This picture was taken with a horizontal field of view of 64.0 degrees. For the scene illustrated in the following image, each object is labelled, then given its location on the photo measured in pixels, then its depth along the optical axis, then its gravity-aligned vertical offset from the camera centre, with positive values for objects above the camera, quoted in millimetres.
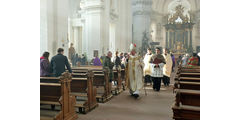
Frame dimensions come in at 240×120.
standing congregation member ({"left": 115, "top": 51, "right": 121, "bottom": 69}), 8242 -134
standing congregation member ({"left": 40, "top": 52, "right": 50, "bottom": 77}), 5445 -202
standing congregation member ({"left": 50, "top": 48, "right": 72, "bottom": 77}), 5199 -112
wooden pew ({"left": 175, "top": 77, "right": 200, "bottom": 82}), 4709 -513
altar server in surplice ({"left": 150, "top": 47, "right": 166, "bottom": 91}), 7442 -239
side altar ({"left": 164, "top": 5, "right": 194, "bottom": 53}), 27184 +3738
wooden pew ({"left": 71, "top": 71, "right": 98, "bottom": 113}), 4960 -818
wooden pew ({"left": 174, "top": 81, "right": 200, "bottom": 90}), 3936 -553
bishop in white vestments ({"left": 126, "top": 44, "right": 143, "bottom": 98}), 6469 -481
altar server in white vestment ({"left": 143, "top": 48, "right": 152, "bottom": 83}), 8227 -369
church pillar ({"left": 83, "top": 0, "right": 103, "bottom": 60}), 13064 +2341
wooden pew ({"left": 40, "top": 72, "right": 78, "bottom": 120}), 3926 -811
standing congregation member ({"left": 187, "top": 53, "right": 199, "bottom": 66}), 8031 -91
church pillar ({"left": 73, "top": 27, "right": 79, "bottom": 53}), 18461 +2124
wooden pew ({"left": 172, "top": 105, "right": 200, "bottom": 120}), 3247 -929
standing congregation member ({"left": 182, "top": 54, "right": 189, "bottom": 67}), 13029 -79
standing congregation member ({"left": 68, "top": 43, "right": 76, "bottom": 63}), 12828 +404
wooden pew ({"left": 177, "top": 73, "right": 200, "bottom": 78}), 5836 -491
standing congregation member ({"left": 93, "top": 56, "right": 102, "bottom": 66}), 9969 -161
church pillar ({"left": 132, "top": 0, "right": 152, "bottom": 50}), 21344 +4580
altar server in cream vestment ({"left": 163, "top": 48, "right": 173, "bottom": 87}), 8719 -460
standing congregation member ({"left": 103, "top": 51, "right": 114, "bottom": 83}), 6867 -220
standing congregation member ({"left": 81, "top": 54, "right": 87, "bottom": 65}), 12555 -72
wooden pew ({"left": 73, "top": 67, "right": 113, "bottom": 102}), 6056 -812
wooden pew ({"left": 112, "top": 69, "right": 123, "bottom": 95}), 7262 -848
